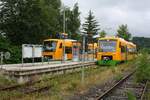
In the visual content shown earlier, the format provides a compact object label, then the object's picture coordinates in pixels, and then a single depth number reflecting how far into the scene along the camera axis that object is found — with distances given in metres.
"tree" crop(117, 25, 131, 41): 60.57
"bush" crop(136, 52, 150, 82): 11.80
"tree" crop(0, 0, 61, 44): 26.86
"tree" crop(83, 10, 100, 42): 66.62
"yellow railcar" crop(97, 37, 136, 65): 19.81
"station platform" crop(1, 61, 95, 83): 10.44
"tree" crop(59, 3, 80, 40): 49.49
